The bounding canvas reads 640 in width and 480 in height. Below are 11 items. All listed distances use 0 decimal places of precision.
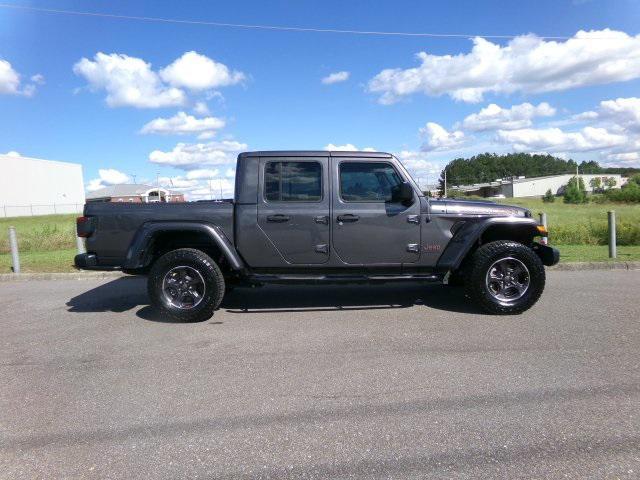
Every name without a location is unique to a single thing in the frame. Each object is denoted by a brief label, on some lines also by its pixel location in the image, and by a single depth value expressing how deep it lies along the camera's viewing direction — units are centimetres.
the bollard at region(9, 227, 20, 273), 968
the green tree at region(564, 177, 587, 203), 6419
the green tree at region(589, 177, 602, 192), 11720
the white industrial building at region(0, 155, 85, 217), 6862
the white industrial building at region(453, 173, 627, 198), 10680
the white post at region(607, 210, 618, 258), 976
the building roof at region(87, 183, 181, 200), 9644
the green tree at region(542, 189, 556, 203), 7359
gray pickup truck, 566
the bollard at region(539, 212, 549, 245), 963
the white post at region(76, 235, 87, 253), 1041
